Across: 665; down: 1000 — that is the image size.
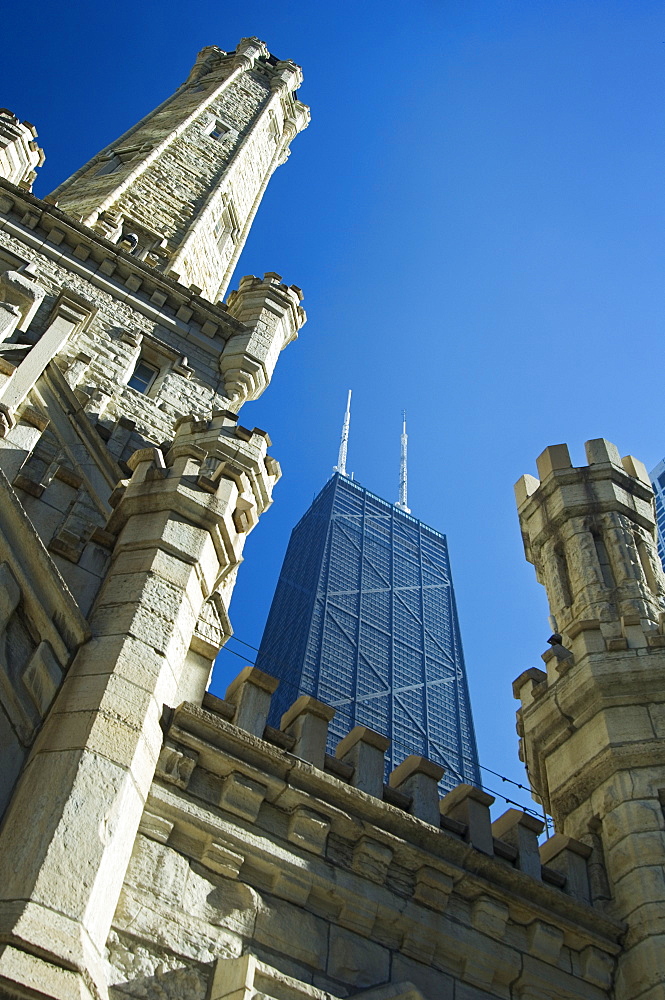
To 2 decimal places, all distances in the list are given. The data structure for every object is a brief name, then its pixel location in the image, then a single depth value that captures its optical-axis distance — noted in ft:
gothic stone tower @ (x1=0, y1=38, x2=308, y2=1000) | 20.97
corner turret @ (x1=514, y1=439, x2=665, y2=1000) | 32.04
